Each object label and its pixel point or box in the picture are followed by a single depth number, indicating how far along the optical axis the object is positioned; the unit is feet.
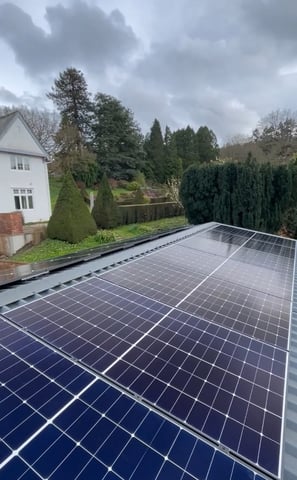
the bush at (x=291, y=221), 60.75
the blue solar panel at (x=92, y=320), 9.52
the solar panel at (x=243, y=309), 13.10
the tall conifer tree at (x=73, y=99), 139.87
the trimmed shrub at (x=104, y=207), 79.66
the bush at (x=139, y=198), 107.65
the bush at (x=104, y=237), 65.85
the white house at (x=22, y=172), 75.96
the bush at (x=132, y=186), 140.83
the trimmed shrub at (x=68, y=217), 63.26
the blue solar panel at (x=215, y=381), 7.19
